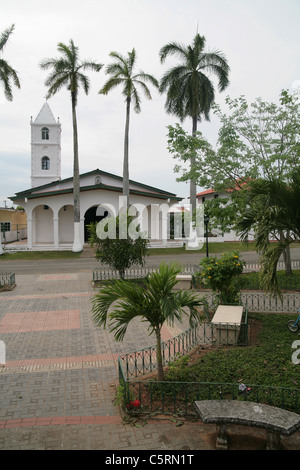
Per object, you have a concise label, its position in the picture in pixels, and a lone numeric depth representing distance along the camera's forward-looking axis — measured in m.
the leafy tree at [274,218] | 8.14
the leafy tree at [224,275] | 10.76
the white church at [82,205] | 31.91
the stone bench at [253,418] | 4.61
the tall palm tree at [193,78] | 29.88
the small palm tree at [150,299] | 6.11
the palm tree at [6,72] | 24.94
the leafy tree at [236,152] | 16.34
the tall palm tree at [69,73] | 27.59
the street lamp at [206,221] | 18.48
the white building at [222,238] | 37.97
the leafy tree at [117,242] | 15.81
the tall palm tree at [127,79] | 28.02
